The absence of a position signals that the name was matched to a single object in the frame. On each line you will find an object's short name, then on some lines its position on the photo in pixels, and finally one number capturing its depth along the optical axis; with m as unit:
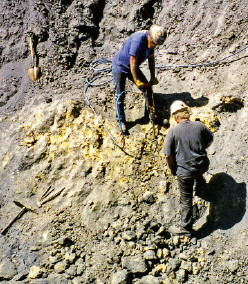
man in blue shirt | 3.61
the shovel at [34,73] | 5.84
